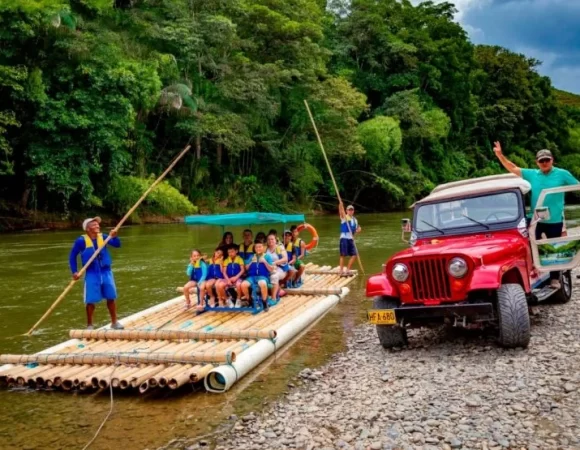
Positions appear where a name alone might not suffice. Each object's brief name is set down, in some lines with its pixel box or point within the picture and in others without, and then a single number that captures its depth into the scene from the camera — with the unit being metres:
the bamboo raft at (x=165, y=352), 6.87
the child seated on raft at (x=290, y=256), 12.77
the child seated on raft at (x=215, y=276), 10.64
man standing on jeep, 8.88
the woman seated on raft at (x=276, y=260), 11.11
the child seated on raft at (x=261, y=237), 11.09
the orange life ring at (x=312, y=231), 13.97
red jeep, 7.24
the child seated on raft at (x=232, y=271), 10.56
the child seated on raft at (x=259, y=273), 10.45
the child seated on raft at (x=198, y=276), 10.73
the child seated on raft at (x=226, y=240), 10.75
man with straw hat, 9.35
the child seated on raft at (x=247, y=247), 10.97
